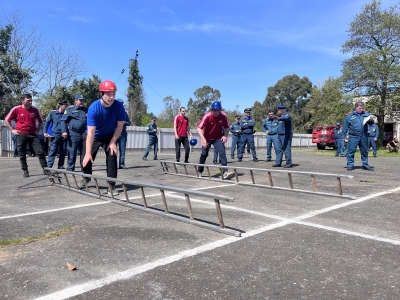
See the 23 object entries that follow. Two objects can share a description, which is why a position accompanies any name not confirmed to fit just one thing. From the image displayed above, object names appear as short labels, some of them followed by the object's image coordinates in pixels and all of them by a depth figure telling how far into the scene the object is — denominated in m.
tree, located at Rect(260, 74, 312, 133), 67.87
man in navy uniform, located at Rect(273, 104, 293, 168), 10.45
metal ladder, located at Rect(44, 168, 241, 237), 3.63
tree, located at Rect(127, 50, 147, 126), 50.44
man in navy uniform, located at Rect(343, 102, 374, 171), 9.45
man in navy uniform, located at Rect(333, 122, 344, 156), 18.45
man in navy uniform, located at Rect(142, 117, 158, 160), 13.59
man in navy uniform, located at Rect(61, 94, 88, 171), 7.84
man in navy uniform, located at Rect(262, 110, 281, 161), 12.90
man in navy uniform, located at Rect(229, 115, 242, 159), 15.18
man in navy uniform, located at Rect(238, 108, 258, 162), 13.78
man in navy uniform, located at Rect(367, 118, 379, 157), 15.31
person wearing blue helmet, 8.02
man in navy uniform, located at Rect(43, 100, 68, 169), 9.26
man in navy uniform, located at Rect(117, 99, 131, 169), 10.37
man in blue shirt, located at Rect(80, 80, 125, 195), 5.44
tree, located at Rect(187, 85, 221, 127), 81.81
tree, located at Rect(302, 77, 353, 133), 27.22
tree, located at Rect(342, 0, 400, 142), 25.86
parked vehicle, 28.19
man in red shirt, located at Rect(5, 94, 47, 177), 7.91
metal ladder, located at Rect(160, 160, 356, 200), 5.71
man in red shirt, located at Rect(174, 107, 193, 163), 10.37
